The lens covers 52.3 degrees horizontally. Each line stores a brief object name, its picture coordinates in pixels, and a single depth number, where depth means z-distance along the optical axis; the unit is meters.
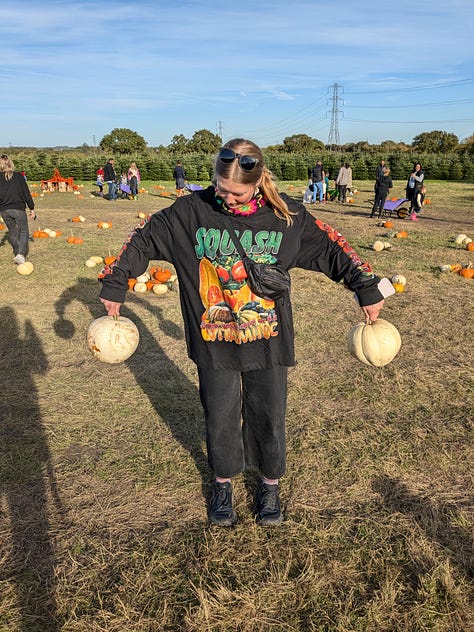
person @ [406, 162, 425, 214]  16.17
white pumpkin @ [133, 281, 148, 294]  8.17
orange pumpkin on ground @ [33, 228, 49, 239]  12.79
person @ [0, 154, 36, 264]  8.97
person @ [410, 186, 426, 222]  16.78
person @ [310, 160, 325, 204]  21.62
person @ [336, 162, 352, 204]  21.36
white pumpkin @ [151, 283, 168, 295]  8.10
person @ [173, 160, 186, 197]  23.03
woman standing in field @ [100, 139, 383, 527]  2.58
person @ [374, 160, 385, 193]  16.54
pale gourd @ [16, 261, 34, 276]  9.17
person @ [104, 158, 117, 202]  22.91
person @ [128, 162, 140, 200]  25.00
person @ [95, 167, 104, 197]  28.17
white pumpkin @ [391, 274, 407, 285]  8.36
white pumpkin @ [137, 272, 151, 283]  8.34
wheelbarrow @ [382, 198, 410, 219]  17.16
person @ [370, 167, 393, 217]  16.59
